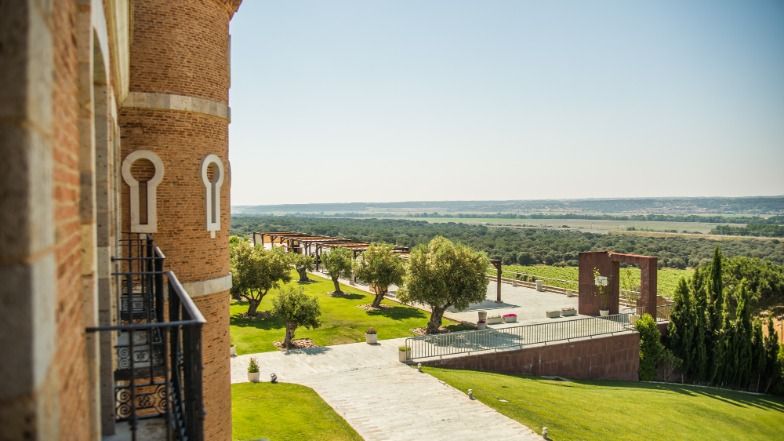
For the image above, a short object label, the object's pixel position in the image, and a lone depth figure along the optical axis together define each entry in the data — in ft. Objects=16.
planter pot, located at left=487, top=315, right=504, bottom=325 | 111.87
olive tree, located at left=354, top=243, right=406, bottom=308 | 125.18
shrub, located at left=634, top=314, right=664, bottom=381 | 104.06
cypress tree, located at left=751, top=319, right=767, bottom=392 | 102.42
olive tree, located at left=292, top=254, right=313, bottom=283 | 158.51
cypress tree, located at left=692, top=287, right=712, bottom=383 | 102.53
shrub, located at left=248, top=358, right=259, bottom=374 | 72.54
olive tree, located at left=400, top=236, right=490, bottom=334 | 103.91
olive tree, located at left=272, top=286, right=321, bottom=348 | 90.53
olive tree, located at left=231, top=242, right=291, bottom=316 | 109.40
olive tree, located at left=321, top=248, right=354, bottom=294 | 140.56
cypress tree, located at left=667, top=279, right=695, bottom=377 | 104.06
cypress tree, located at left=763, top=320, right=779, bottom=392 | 102.83
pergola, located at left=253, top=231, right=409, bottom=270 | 163.10
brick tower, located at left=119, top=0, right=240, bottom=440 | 32.86
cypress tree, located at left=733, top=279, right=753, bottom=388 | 100.99
